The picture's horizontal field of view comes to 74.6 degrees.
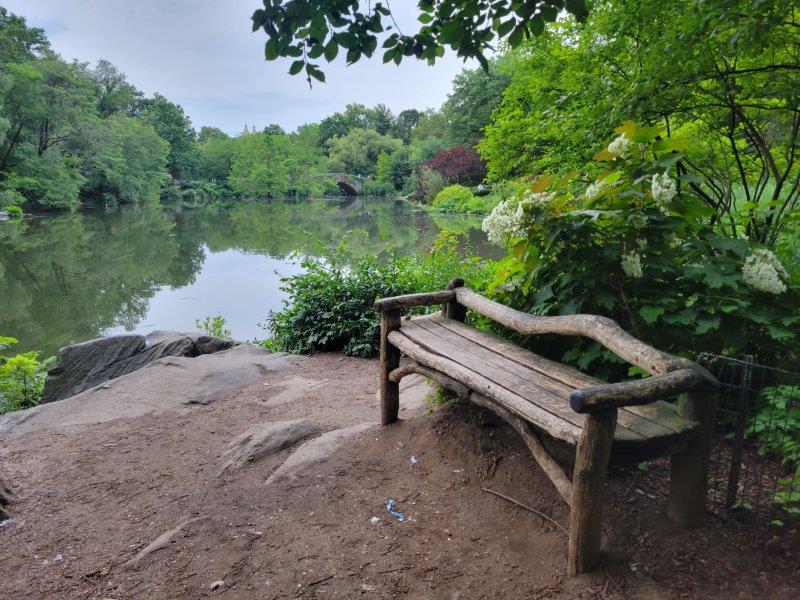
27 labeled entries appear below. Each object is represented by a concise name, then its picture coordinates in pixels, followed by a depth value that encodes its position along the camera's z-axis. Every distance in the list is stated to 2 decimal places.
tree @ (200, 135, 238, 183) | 61.59
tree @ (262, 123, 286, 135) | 80.19
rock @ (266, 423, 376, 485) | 3.29
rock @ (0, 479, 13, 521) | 3.26
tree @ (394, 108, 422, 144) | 79.44
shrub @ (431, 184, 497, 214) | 30.74
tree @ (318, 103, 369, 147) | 77.94
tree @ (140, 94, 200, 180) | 55.50
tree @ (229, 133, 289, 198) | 56.22
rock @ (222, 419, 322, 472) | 3.71
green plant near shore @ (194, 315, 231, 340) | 9.07
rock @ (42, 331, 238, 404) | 6.52
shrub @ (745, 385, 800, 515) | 2.16
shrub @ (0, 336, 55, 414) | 6.54
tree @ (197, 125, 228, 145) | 89.10
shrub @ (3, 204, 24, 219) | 25.05
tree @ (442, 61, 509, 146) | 31.28
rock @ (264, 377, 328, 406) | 5.24
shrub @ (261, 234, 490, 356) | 6.51
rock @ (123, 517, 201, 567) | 2.66
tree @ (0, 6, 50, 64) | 27.78
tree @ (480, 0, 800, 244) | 3.29
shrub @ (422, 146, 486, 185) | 35.66
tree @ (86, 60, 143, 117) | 46.75
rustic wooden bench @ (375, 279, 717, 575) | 1.83
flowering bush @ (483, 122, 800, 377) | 2.46
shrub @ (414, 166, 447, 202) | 38.12
